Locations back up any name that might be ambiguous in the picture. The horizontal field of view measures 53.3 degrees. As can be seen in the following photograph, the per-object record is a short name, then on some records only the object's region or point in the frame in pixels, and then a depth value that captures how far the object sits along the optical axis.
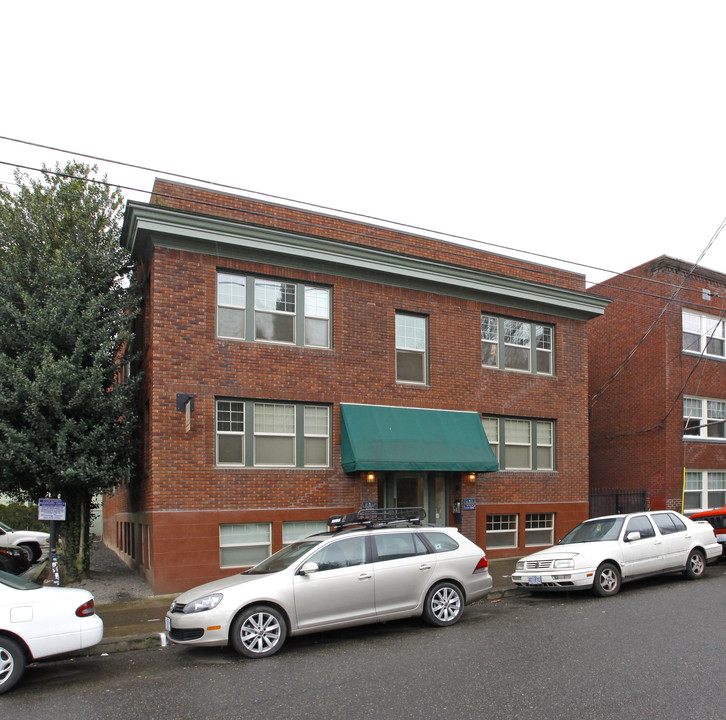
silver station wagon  8.88
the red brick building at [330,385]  14.15
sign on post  11.76
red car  16.59
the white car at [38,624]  7.67
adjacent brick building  22.03
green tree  13.21
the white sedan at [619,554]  12.42
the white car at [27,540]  20.53
